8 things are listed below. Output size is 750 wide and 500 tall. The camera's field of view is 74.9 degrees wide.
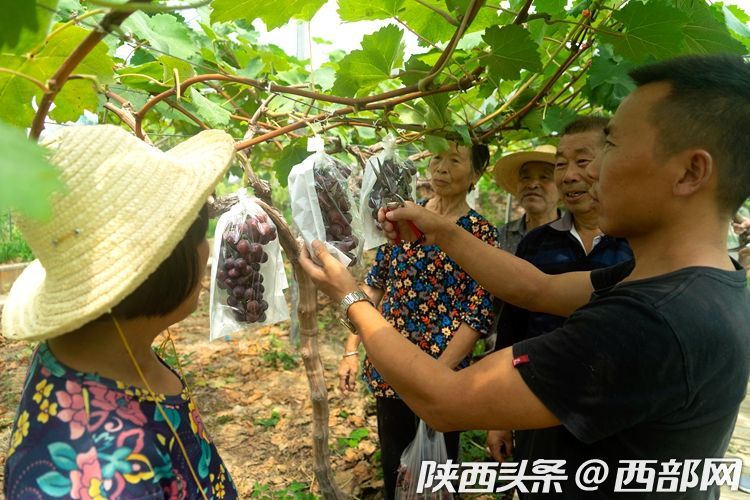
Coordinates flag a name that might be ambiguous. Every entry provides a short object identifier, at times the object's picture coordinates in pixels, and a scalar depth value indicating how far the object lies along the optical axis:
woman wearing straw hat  0.73
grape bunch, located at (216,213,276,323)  1.44
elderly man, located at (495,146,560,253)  2.97
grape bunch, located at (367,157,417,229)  1.71
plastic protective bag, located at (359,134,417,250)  1.70
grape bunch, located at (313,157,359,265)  1.54
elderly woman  2.22
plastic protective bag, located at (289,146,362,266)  1.50
